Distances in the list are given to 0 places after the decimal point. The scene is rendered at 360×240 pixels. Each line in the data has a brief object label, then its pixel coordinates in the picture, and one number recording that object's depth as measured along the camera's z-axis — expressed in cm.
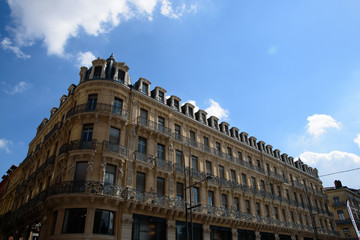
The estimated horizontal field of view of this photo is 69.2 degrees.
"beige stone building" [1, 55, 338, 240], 1947
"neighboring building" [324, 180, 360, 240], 5219
